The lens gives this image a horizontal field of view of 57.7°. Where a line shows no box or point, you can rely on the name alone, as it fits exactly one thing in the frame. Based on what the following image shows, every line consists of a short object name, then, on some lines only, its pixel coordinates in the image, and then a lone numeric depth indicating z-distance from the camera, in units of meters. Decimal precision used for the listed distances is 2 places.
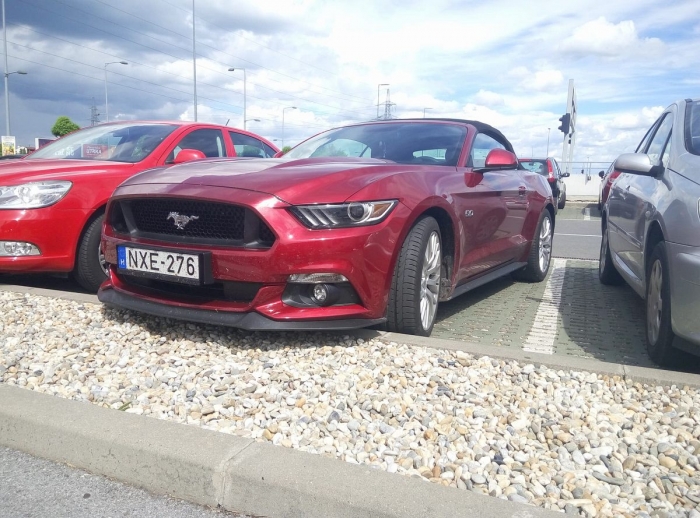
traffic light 22.12
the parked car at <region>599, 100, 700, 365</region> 3.05
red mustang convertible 3.18
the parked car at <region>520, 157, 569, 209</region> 17.75
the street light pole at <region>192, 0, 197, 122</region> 30.89
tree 69.06
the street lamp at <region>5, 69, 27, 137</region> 32.03
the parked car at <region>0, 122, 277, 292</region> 4.58
